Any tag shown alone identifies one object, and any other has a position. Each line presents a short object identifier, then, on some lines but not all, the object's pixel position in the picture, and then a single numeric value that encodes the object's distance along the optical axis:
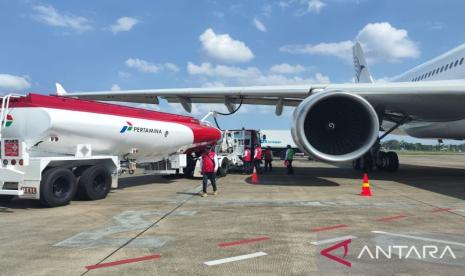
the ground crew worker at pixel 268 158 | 20.31
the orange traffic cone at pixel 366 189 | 10.87
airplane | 12.43
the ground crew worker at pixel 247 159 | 18.90
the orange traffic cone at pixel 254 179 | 14.37
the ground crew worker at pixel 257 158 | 18.28
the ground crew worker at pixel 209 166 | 11.19
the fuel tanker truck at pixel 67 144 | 8.92
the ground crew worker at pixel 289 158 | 18.34
